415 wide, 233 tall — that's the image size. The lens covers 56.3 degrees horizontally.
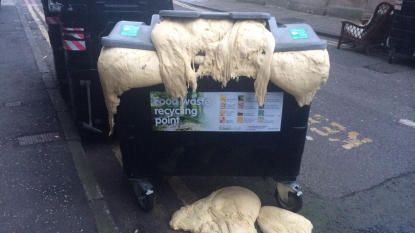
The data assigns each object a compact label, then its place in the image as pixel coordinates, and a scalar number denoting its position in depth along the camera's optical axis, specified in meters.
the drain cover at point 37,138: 4.74
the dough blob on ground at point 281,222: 3.16
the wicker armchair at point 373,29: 9.48
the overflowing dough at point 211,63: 2.83
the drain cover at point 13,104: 5.84
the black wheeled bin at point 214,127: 2.97
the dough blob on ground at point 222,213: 3.11
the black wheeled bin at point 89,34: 4.18
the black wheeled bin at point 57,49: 5.30
